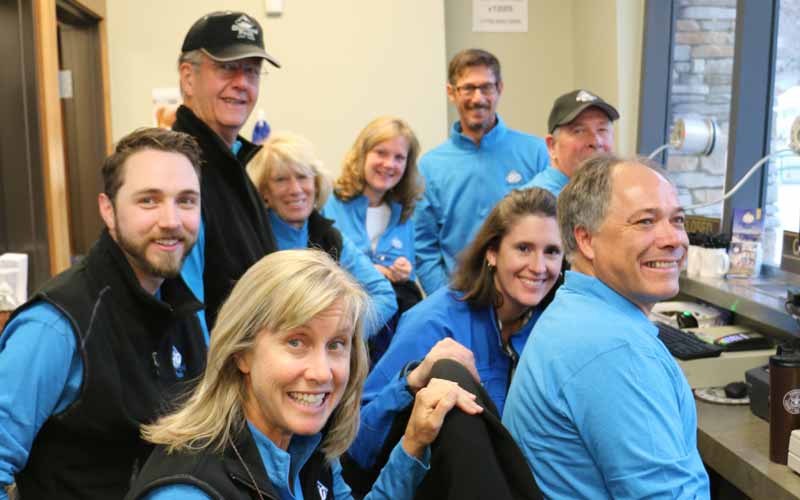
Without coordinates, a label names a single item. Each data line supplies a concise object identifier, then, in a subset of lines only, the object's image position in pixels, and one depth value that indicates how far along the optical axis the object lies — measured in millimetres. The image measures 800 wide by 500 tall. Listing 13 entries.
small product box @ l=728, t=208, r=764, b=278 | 3012
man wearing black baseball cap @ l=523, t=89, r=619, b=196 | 2711
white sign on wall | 4559
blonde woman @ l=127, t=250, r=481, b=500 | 1100
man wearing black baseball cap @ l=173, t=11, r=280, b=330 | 1964
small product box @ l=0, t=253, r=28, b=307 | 2594
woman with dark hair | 1935
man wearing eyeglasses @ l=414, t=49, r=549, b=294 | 3225
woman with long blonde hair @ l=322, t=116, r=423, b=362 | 3111
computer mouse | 2205
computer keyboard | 2326
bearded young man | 1314
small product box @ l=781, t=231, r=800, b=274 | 2795
